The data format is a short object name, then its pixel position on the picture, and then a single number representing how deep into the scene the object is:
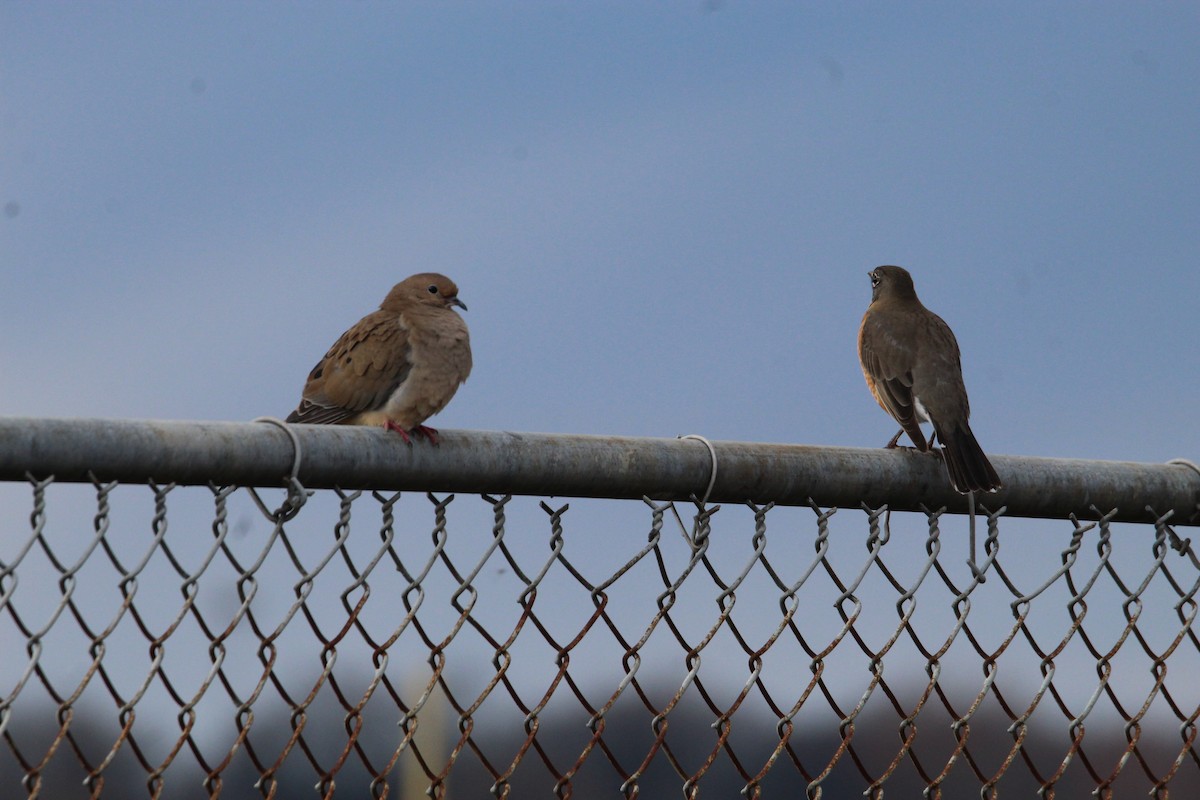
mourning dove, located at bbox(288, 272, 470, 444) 9.05
